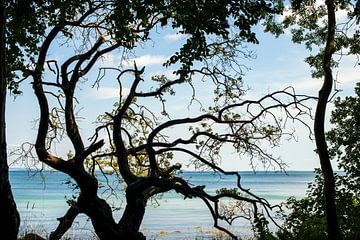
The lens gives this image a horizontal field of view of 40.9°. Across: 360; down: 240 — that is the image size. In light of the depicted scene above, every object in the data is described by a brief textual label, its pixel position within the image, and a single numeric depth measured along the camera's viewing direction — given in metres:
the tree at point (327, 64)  9.08
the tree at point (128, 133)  9.18
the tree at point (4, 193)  5.90
